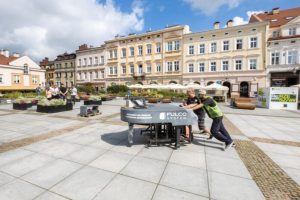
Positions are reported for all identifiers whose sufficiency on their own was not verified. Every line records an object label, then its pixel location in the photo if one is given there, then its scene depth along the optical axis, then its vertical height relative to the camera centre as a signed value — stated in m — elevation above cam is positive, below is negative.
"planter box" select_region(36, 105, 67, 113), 11.49 -0.88
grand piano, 4.77 -0.61
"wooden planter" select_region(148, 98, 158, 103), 18.17 -0.49
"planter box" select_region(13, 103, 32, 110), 13.15 -0.77
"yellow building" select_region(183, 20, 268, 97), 27.28 +6.60
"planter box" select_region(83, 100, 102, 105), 15.95 -0.60
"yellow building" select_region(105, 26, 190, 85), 33.07 +8.18
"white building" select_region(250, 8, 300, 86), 25.88 +6.12
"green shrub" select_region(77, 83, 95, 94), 33.47 +1.36
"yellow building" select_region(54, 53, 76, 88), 47.69 +7.82
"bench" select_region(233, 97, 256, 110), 14.74 -0.73
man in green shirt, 5.22 -0.74
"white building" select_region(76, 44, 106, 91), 42.16 +7.72
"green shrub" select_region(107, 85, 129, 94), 31.47 +1.25
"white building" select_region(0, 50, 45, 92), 35.75 +5.25
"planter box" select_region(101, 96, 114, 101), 21.23 -0.31
